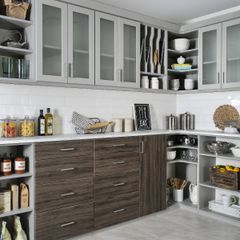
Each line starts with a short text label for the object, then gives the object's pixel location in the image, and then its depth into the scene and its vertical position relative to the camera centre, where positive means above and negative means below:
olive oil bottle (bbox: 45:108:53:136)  3.08 -0.10
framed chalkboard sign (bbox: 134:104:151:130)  3.89 -0.03
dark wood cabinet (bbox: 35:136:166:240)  2.71 -0.71
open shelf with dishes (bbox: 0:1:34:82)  2.80 +0.61
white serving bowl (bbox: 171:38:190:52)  4.13 +0.96
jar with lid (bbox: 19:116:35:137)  2.94 -0.14
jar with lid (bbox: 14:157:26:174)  2.61 -0.45
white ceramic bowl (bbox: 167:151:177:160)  3.96 -0.54
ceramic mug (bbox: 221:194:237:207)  3.58 -1.03
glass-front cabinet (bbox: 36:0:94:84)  2.89 +0.71
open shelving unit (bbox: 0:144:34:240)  2.61 -0.65
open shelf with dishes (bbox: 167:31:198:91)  4.13 +0.75
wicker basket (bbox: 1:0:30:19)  2.76 +0.97
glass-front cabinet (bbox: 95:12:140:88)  3.33 +0.72
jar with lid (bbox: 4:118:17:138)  2.85 -0.15
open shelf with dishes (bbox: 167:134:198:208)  3.96 -0.70
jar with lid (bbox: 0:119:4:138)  2.87 -0.15
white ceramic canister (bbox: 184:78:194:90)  4.10 +0.41
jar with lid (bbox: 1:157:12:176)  2.58 -0.46
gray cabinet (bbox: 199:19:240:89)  3.57 +0.72
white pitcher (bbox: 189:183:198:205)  3.86 -1.03
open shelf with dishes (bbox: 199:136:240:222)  3.46 -0.75
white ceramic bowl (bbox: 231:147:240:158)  3.44 -0.42
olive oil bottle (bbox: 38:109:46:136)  3.03 -0.13
